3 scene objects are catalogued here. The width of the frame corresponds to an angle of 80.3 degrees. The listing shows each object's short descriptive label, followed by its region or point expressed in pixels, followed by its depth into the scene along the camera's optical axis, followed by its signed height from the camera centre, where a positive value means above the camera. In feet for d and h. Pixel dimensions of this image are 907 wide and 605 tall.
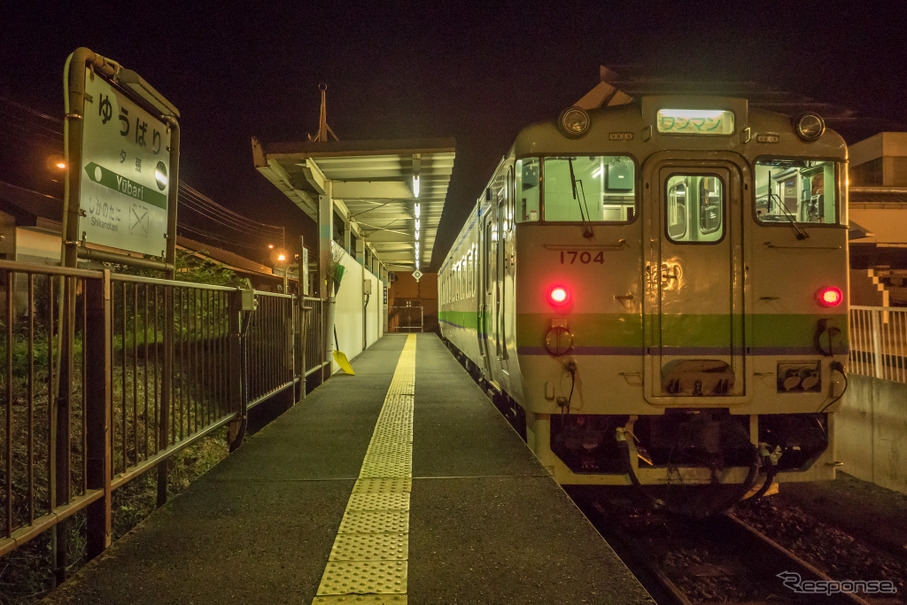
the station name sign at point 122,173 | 10.14 +2.96
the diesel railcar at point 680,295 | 12.98 +0.42
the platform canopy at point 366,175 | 26.86 +7.91
